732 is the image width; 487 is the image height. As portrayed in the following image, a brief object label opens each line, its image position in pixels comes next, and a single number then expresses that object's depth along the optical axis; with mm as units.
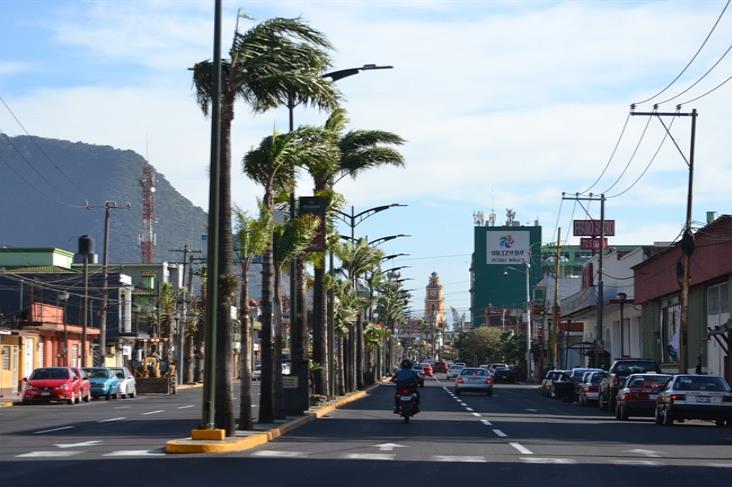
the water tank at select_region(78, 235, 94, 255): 76750
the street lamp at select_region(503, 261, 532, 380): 114231
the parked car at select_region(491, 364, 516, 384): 102000
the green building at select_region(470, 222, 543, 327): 184000
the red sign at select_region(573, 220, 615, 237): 116875
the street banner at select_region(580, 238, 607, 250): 109050
